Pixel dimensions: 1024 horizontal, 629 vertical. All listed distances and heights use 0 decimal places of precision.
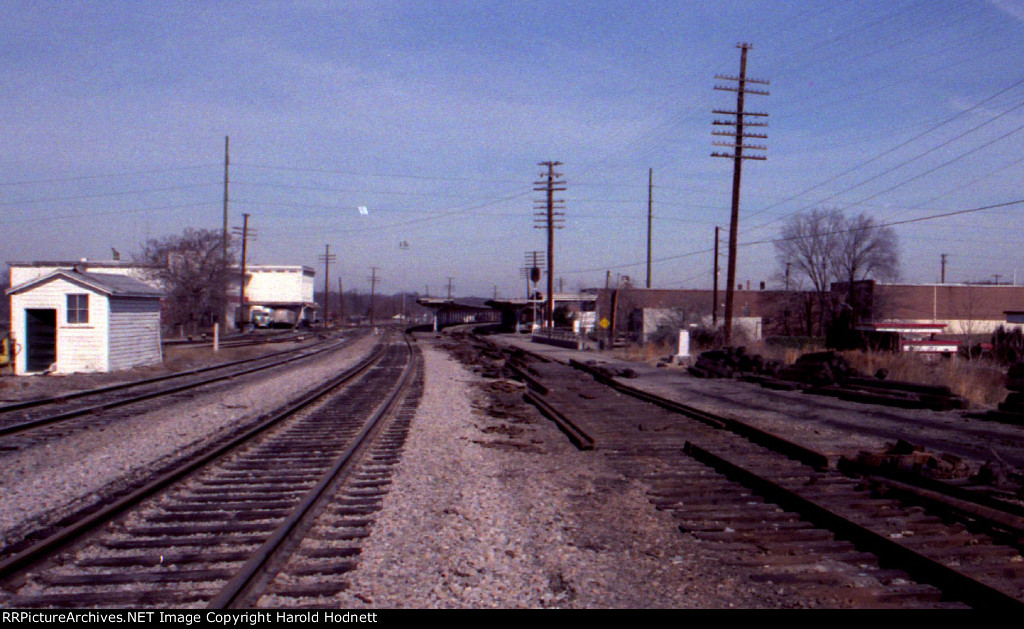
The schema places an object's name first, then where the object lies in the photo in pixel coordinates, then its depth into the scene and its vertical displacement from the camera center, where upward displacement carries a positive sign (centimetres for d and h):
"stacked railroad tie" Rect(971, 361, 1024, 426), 1295 -164
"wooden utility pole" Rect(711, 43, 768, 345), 2898 +710
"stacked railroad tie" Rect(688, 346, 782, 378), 2252 -183
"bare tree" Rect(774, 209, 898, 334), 6162 +456
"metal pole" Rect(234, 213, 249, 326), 5859 +464
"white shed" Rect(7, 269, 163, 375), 2216 -109
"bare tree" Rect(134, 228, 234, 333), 5794 +143
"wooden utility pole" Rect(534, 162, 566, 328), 4809 +644
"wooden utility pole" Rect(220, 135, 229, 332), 4802 +265
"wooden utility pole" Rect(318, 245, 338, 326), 8708 +361
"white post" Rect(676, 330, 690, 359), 2872 -143
